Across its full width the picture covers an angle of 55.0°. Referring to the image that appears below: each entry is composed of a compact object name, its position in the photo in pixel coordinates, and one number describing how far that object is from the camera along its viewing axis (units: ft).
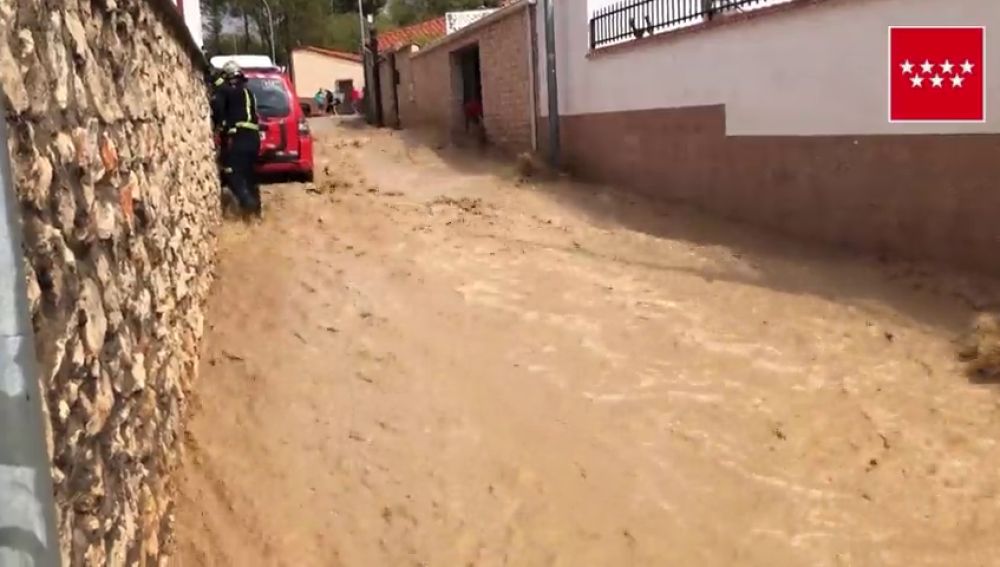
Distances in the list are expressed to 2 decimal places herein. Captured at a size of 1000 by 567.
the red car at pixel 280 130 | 36.52
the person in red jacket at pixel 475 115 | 55.06
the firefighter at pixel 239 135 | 28.37
